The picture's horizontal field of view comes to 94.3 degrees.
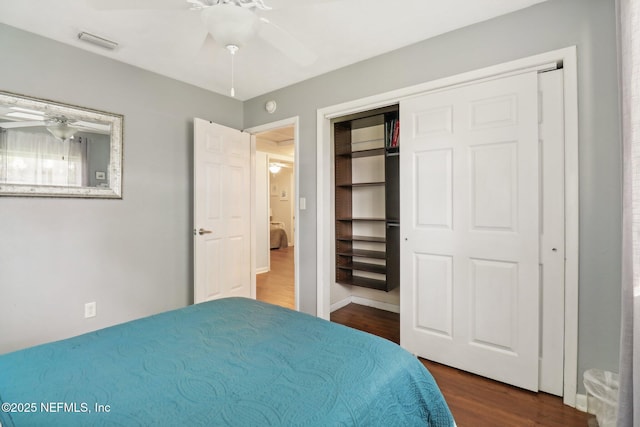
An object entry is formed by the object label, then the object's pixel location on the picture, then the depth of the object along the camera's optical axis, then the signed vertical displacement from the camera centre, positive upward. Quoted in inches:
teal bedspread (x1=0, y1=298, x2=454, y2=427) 30.5 -20.5
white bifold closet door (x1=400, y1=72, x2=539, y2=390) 75.4 -4.9
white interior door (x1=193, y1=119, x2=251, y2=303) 117.3 -0.1
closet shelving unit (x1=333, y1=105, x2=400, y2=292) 125.3 +4.6
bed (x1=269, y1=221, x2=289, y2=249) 310.6 -28.2
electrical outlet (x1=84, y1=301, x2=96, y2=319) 95.2 -31.4
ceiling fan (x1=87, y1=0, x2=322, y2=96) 54.0 +37.2
